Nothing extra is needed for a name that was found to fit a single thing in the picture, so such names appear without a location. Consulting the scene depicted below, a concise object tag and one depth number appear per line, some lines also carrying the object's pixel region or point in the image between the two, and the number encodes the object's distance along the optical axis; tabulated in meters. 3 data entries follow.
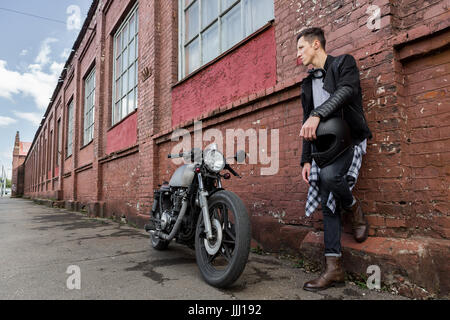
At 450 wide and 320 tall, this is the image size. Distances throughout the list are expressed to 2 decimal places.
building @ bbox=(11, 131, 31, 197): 45.78
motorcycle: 2.04
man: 2.03
